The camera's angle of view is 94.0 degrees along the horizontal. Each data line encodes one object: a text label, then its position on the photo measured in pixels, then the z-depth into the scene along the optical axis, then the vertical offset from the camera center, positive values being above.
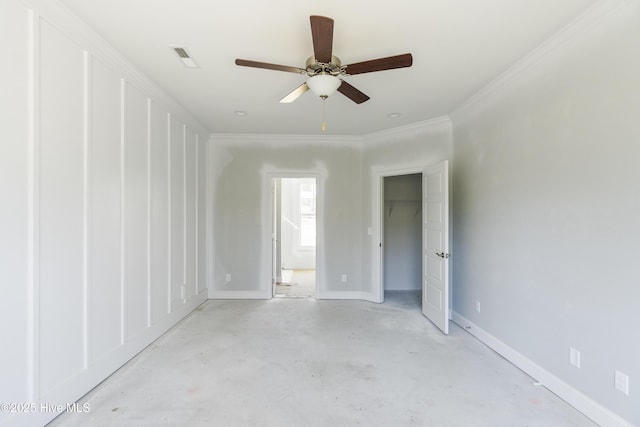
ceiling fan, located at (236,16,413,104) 1.75 +1.00
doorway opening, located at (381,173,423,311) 5.39 -0.37
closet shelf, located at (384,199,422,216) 5.43 +0.19
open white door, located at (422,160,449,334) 3.41 -0.39
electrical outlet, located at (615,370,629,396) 1.76 -1.01
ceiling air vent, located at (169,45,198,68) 2.34 +1.30
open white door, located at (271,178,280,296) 4.92 -0.24
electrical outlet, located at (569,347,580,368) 2.07 -1.02
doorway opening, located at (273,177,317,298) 7.52 -0.33
